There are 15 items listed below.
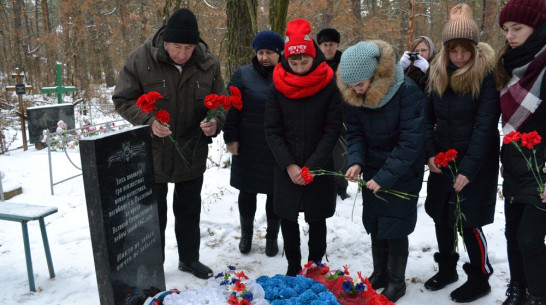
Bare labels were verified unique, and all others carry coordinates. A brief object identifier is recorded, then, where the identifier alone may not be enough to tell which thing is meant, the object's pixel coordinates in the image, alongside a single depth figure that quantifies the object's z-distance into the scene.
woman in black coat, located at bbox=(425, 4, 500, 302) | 2.56
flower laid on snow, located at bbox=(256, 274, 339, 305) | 2.22
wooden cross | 9.10
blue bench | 3.16
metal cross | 10.12
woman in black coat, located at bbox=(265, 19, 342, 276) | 2.70
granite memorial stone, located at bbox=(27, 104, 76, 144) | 8.95
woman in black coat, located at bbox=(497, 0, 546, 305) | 2.27
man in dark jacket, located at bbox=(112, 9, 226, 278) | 2.82
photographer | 3.63
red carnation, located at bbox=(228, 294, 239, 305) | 2.20
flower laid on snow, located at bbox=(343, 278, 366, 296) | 2.38
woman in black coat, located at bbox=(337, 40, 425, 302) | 2.51
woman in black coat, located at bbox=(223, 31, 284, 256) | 3.26
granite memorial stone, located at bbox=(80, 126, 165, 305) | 2.22
